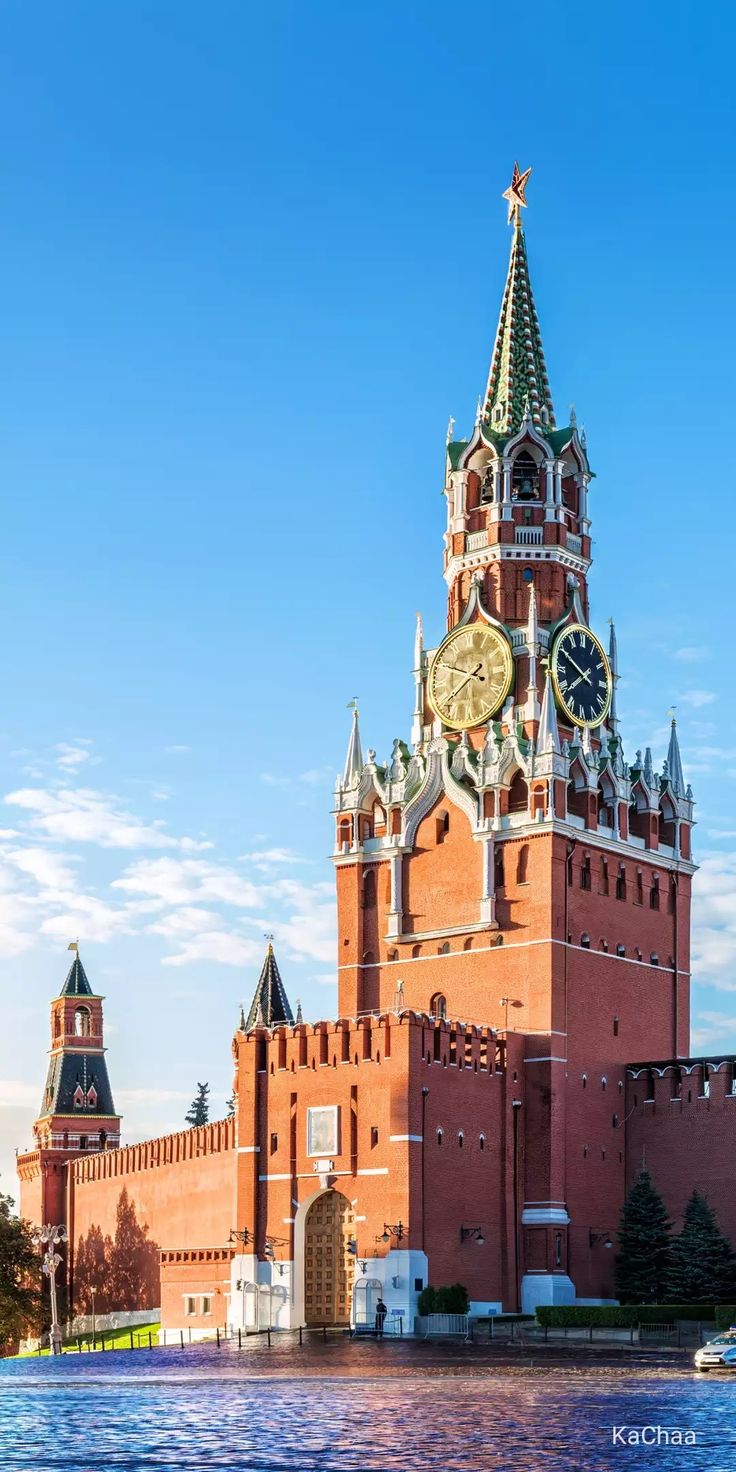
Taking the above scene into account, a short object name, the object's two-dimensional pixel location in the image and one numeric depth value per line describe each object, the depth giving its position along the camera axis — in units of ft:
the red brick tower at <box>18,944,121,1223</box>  360.48
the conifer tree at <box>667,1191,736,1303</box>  222.69
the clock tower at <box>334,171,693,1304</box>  238.48
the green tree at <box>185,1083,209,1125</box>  474.90
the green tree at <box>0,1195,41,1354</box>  289.94
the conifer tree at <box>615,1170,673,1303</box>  230.48
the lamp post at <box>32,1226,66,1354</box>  281.72
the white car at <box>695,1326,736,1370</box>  152.66
